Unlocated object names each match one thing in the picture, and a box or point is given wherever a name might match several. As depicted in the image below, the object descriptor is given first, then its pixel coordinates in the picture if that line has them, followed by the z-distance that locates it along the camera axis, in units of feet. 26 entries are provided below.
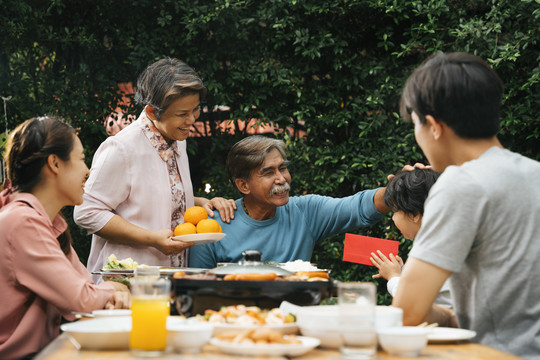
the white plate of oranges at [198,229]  8.52
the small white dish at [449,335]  5.10
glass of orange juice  4.62
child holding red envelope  8.94
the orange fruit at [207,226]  8.81
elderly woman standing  9.40
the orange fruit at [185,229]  8.79
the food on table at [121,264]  8.45
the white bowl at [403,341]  4.70
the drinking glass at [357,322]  4.57
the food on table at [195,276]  5.87
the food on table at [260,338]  4.71
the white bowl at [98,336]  4.78
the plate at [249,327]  5.12
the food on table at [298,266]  7.89
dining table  4.63
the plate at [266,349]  4.56
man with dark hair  5.26
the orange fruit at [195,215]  9.14
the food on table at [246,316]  5.27
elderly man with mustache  10.18
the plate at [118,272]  8.06
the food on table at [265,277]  5.88
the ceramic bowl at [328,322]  5.00
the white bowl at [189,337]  4.72
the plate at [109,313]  5.95
